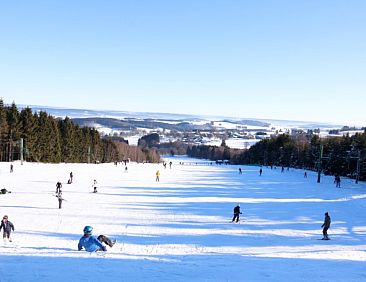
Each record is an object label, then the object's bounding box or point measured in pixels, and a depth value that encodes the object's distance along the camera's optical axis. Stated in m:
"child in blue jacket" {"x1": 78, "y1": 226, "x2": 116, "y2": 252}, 15.84
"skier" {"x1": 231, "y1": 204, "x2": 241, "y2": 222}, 25.22
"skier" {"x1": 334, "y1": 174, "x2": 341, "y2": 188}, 54.06
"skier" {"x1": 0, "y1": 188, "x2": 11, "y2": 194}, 33.44
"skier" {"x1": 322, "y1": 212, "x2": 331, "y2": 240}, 20.95
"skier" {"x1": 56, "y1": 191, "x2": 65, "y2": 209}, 27.42
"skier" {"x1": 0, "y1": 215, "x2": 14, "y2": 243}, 17.87
